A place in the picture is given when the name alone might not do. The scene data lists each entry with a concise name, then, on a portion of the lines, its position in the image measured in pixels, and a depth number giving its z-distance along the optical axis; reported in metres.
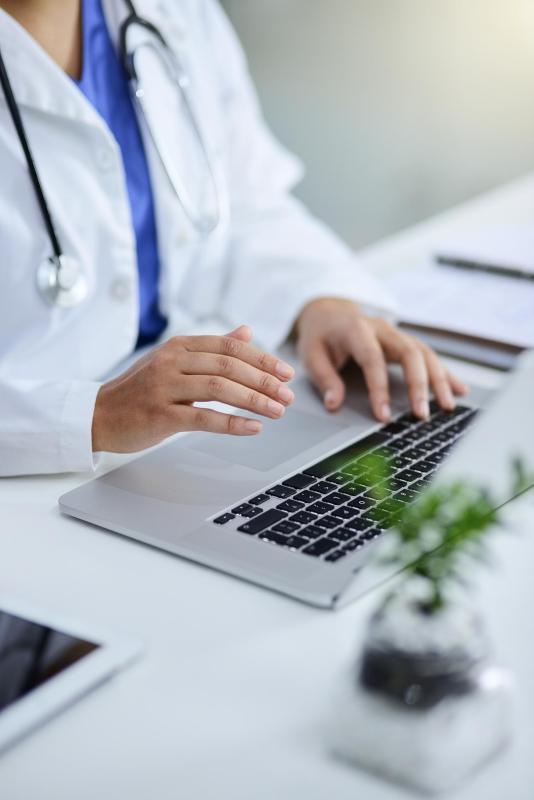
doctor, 0.86
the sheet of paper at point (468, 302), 1.17
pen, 1.34
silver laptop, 0.70
